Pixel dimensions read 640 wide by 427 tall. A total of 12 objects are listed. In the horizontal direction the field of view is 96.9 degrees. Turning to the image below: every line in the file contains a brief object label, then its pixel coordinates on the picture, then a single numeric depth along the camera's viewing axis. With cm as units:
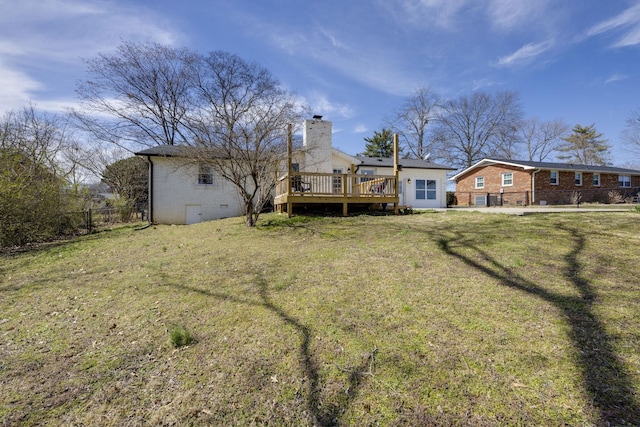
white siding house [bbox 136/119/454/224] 1332
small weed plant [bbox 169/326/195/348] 301
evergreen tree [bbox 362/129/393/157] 3416
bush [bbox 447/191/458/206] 2380
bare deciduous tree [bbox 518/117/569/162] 3419
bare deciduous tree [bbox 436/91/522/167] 3159
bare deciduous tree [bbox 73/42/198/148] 1773
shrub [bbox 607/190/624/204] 1900
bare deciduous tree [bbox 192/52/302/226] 912
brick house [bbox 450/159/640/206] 1952
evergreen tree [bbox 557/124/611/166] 3306
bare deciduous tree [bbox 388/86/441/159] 3288
